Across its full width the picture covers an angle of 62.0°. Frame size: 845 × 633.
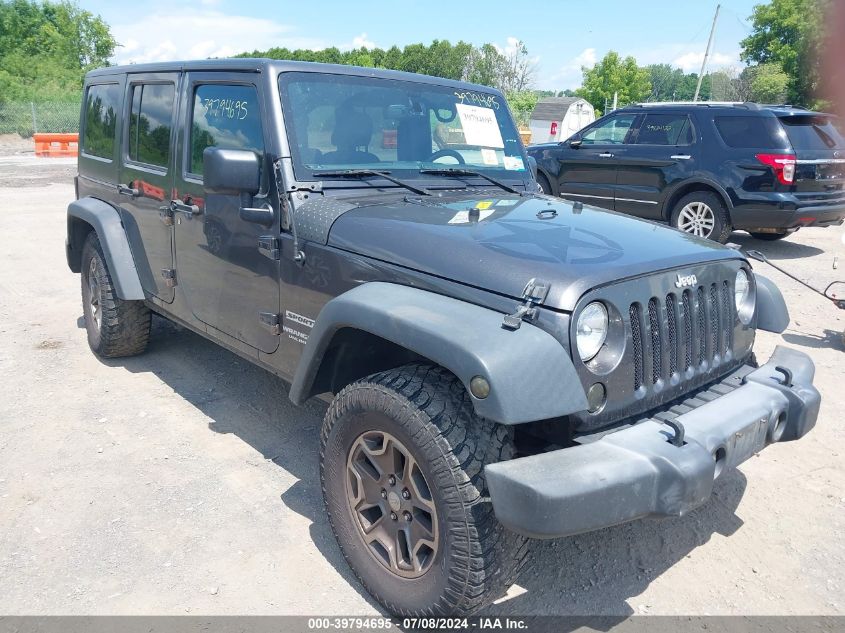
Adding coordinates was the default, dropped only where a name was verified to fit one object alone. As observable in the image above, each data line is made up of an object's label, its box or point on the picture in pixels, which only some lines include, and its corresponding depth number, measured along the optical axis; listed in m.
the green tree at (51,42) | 46.03
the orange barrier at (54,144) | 25.70
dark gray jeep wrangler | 2.15
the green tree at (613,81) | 63.25
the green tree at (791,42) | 40.66
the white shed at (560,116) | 38.25
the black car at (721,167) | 8.55
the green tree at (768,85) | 40.34
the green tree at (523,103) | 46.59
